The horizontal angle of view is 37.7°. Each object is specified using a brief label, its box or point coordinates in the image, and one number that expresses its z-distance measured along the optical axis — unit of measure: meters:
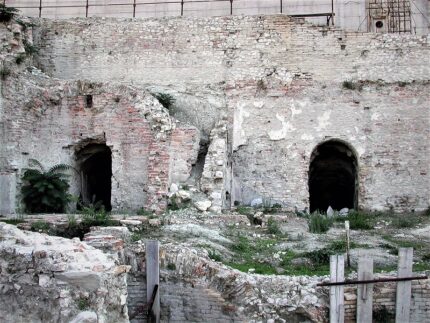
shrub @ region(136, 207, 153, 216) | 14.16
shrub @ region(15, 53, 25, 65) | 17.05
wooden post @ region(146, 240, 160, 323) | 8.68
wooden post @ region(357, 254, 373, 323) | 8.42
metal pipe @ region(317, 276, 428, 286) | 8.38
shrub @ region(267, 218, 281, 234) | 13.10
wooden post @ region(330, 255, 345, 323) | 8.36
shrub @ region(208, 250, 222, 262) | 9.85
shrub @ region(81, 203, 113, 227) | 11.43
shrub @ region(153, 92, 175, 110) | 17.89
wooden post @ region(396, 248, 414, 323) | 8.57
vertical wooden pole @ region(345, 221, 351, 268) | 10.02
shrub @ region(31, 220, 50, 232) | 11.11
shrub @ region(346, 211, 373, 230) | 14.51
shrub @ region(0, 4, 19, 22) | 17.28
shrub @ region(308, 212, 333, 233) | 13.87
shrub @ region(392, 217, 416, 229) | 14.98
